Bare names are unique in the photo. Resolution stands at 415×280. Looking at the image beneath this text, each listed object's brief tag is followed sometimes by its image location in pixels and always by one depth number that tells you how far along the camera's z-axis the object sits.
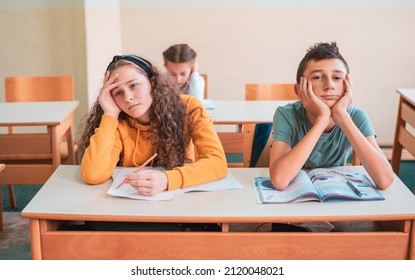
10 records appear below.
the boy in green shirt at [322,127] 1.71
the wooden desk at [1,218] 2.85
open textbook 1.58
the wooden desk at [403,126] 3.12
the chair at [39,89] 3.33
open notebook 1.62
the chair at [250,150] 2.23
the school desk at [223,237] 1.49
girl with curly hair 1.81
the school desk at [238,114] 2.77
